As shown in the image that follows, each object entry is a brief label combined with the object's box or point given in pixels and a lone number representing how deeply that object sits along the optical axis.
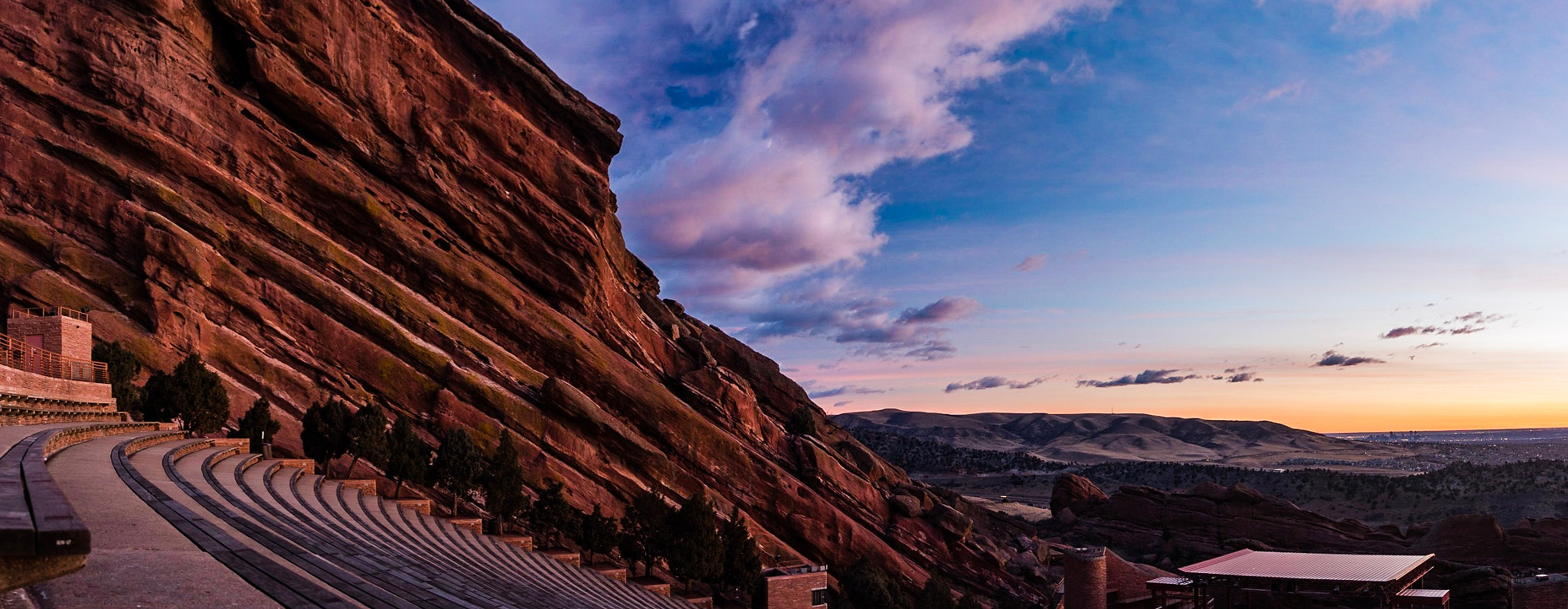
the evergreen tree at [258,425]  32.69
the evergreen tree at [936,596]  46.06
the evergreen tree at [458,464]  36.12
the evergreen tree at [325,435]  34.03
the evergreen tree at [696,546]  36.94
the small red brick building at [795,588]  38.44
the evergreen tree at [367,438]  33.94
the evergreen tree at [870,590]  44.97
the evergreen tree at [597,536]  37.88
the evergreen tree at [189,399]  31.55
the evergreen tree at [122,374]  31.38
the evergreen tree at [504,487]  36.22
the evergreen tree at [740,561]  38.78
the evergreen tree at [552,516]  37.31
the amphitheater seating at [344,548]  8.54
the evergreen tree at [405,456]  34.78
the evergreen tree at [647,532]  38.06
